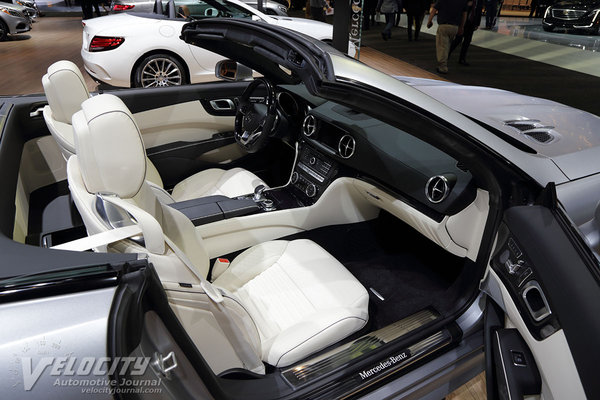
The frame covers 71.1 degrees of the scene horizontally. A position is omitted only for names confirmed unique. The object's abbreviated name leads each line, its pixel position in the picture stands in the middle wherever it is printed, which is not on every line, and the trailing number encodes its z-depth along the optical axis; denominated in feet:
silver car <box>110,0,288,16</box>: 19.34
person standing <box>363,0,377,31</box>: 31.71
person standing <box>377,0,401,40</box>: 29.01
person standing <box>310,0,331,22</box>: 27.20
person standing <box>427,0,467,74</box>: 19.25
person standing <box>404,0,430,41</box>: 27.91
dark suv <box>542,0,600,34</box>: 21.72
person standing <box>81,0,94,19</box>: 36.44
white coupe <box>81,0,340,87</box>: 15.38
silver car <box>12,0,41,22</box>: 35.63
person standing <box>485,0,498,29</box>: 26.91
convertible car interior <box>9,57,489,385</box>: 3.64
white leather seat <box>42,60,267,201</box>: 6.09
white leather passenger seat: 3.53
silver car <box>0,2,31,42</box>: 27.63
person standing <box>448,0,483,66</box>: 20.15
